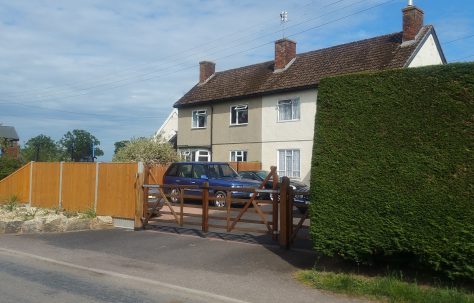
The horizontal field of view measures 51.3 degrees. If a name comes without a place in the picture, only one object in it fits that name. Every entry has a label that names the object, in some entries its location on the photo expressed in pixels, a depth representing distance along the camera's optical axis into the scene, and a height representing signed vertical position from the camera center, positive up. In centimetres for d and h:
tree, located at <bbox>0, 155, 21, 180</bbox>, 2316 +19
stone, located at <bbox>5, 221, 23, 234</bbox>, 1366 -161
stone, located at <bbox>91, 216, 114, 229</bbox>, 1438 -151
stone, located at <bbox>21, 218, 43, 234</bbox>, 1381 -159
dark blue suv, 1891 -12
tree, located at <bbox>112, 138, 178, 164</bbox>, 2833 +113
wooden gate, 1062 -96
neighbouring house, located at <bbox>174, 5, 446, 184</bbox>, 2442 +450
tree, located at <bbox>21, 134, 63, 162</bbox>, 3558 +117
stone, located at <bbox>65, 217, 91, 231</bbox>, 1407 -154
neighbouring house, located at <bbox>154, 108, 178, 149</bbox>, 4548 +442
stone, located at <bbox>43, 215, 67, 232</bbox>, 1395 -156
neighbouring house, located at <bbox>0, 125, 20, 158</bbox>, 2649 +117
